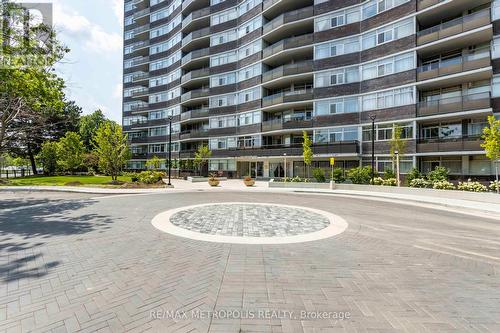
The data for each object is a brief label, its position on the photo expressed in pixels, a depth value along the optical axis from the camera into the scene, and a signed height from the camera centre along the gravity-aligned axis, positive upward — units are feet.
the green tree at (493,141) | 54.61 +5.43
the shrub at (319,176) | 89.96 -3.63
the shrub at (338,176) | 88.77 -3.67
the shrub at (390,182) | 76.69 -5.14
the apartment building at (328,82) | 77.97 +36.37
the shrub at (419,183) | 68.39 -4.89
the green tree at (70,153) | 137.39 +8.70
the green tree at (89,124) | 206.81 +41.21
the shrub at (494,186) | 55.72 -4.81
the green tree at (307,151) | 91.98 +5.74
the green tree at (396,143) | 77.06 +7.18
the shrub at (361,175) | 82.58 -3.11
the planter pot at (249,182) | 93.21 -5.93
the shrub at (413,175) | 74.39 -2.91
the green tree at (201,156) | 132.87 +5.99
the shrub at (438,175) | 69.55 -2.79
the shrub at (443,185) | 63.18 -5.18
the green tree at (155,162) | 138.51 +3.07
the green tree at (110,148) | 92.53 +7.70
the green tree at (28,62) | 44.21 +20.63
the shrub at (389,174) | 82.61 -2.84
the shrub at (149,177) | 91.97 -3.81
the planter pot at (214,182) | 93.50 -5.84
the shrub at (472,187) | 59.36 -5.36
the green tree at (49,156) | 142.72 +6.93
